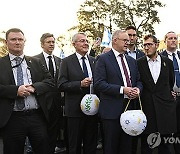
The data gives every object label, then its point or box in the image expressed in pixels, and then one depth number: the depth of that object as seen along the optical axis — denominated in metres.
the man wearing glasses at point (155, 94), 4.41
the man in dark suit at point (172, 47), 5.02
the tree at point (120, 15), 29.19
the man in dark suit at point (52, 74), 5.05
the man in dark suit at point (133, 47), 5.38
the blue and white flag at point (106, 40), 7.76
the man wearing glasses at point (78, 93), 4.53
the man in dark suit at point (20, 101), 3.60
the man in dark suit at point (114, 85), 4.08
